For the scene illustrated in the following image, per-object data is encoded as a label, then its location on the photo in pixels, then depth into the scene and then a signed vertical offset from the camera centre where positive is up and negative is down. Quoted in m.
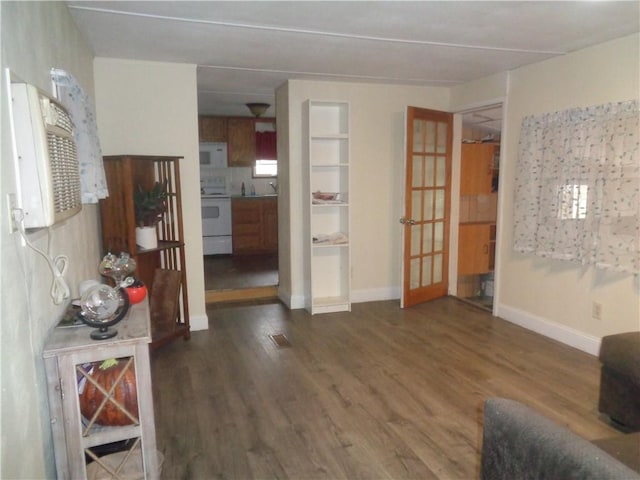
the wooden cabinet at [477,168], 5.16 +0.10
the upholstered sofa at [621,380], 2.24 -1.08
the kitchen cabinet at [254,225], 7.02 -0.76
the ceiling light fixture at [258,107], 5.71 +0.94
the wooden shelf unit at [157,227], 3.20 -0.33
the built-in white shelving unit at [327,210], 4.42 -0.34
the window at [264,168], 7.68 +0.19
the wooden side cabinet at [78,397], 1.63 -0.82
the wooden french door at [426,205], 4.54 -0.30
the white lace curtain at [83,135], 2.10 +0.23
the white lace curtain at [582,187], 3.01 -0.08
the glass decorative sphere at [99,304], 1.78 -0.51
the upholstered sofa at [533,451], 1.04 -0.72
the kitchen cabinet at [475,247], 5.23 -0.85
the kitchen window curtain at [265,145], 7.34 +0.56
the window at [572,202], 3.32 -0.20
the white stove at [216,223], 6.95 -0.71
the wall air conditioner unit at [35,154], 1.38 +0.08
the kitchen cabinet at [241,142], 7.12 +0.61
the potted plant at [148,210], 3.35 -0.24
